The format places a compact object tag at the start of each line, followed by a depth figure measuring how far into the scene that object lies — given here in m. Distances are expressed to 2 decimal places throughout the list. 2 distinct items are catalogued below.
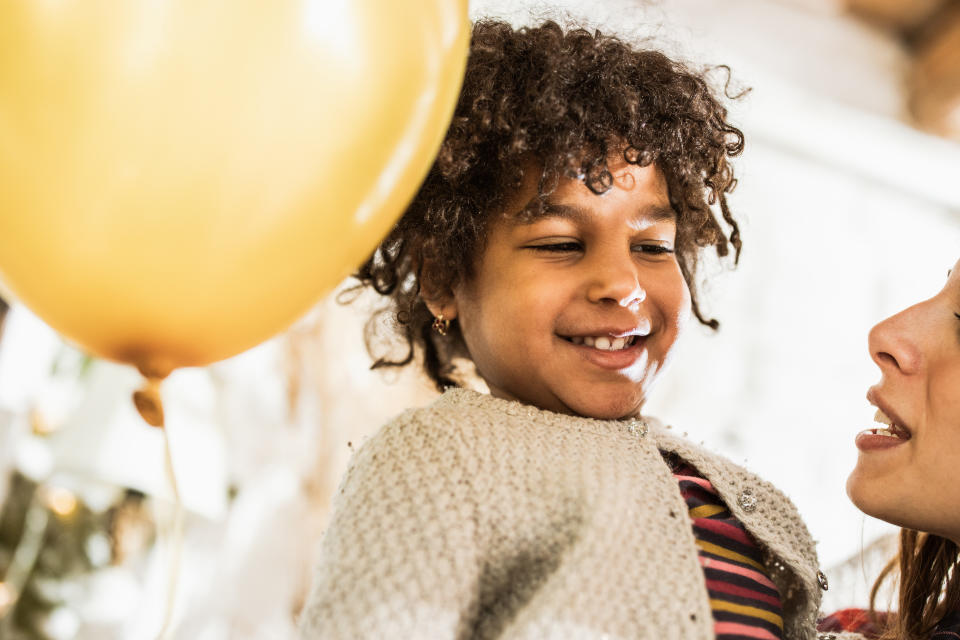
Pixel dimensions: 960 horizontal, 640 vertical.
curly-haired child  0.74
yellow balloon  0.54
